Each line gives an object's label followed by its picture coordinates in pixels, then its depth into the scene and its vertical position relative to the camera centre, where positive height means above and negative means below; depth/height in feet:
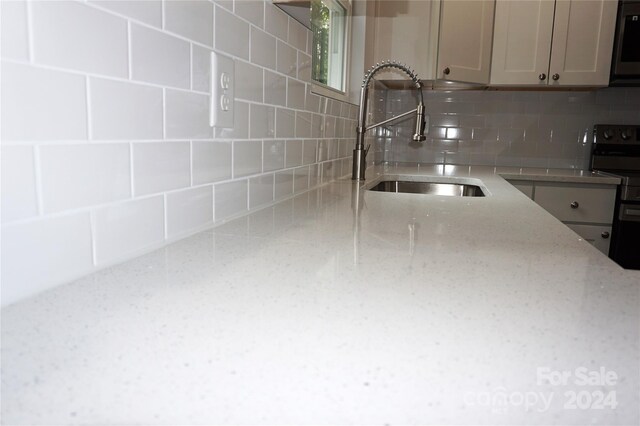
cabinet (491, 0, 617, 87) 8.47 +1.80
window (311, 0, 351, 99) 6.27 +1.31
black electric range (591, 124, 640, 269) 7.98 -0.45
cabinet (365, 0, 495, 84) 8.44 +1.81
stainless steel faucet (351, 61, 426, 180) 6.01 +0.13
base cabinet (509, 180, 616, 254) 8.15 -0.97
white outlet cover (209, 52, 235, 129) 2.97 +0.27
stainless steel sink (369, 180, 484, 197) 7.16 -0.67
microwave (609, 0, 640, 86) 8.16 +1.70
